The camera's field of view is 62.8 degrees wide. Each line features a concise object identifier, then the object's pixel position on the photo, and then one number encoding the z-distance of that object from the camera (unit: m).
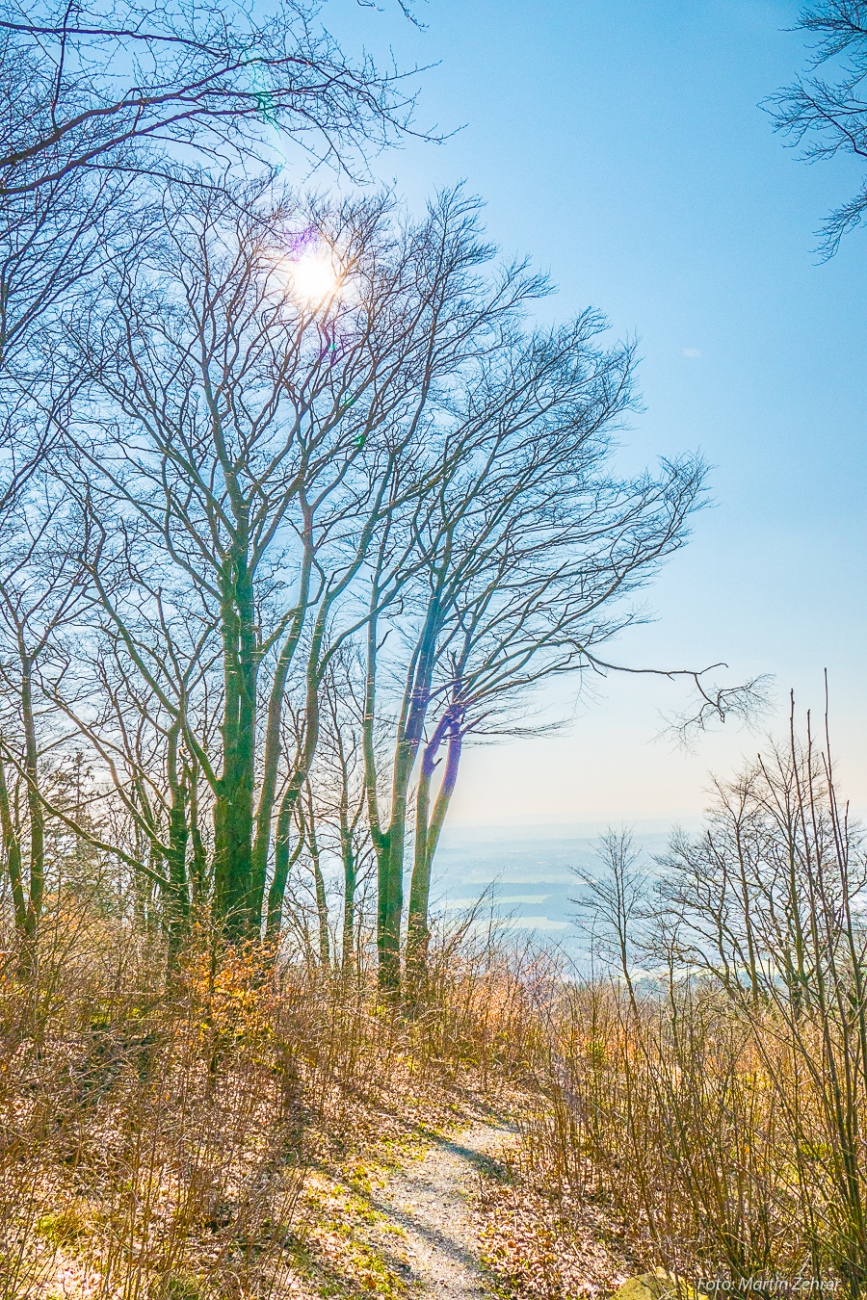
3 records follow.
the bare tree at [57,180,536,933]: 9.27
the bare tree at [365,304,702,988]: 11.99
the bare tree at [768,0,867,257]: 4.85
